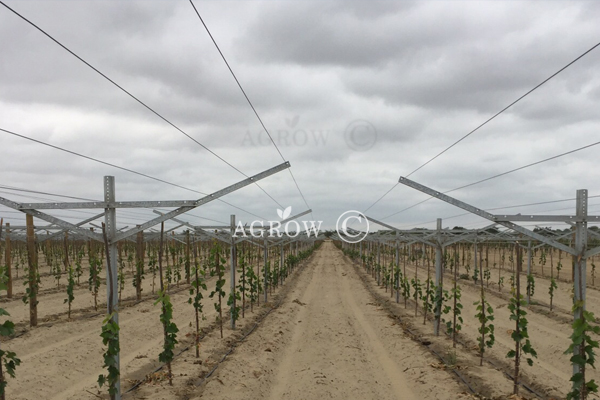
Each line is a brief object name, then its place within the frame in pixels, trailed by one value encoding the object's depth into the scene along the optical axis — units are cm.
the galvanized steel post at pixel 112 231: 725
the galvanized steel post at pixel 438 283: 1430
